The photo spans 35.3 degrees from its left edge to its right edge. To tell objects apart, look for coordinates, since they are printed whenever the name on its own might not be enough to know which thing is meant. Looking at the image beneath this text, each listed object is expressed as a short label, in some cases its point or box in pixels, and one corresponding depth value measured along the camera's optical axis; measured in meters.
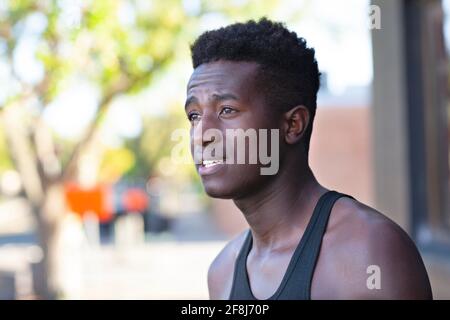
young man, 1.85
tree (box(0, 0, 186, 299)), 6.45
